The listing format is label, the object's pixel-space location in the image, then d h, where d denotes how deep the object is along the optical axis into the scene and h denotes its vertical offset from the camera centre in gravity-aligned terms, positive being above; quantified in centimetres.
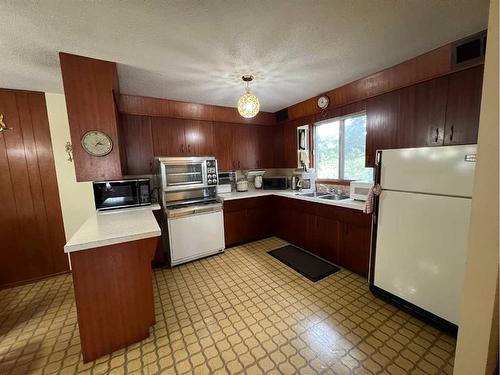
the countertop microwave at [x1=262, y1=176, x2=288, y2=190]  398 -41
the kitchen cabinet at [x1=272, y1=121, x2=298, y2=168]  377 +35
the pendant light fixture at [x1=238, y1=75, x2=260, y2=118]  226 +65
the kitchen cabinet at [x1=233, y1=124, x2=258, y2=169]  383 +32
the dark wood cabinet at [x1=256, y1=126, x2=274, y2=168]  410 +32
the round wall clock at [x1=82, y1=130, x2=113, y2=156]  188 +23
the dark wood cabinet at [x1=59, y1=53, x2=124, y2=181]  180 +57
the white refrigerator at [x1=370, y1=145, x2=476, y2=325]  149 -57
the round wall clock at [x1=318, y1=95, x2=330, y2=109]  298 +88
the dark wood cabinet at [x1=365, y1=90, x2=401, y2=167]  229 +42
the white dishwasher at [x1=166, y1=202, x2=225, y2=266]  282 -97
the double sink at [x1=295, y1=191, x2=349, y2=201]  316 -56
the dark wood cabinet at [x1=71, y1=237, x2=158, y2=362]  145 -97
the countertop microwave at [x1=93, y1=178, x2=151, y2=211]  238 -33
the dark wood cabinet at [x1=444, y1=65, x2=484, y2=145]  174 +45
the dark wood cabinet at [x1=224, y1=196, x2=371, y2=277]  245 -99
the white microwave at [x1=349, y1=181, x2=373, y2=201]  244 -38
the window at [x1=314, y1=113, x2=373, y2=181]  291 +19
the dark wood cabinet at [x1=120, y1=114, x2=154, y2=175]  292 +35
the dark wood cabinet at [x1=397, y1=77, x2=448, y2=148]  195 +45
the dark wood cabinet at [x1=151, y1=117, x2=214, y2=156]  314 +46
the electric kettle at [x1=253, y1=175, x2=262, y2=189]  419 -37
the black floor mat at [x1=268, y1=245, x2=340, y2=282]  257 -142
